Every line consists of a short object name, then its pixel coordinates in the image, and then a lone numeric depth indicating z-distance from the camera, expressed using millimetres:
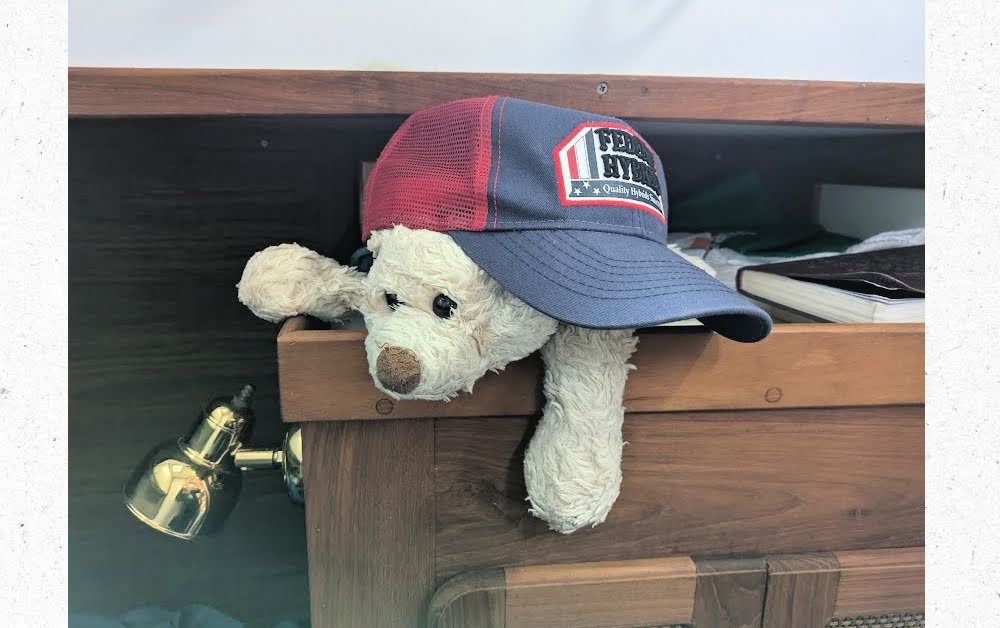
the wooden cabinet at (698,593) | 502
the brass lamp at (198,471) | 593
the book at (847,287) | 542
